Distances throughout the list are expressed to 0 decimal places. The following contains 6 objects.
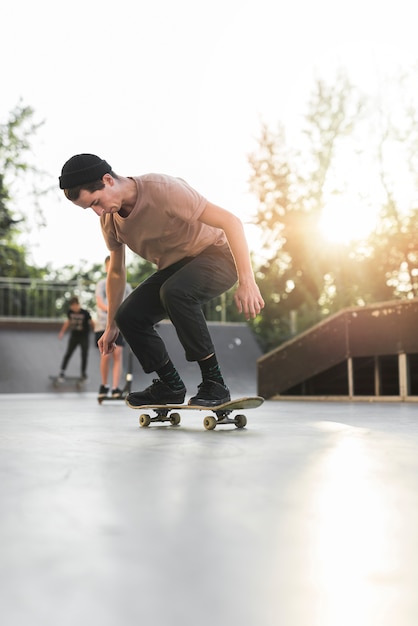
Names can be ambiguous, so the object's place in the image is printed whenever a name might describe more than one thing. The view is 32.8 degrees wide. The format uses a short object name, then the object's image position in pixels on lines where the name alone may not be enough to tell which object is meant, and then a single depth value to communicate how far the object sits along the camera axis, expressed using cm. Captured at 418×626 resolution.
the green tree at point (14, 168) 2566
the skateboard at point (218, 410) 391
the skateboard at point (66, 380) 1427
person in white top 871
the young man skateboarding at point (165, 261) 366
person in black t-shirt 1388
